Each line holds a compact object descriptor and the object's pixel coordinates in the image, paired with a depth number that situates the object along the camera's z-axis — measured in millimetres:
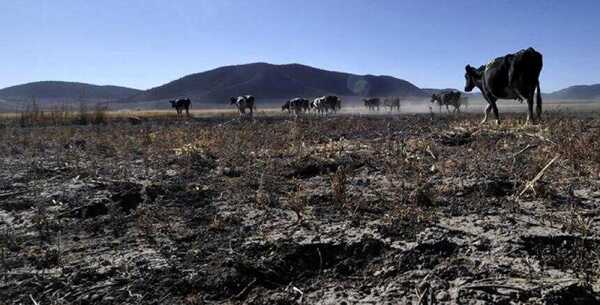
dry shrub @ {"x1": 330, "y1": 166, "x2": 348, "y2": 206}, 4934
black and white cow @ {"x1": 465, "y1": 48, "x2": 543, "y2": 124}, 9562
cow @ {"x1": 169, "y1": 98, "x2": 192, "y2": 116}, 35656
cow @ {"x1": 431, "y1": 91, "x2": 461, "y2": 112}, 36531
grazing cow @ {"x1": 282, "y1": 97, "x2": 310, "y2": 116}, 39031
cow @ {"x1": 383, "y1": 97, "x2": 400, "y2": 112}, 48500
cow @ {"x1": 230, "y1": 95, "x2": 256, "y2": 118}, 35844
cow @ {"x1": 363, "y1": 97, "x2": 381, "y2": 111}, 51194
